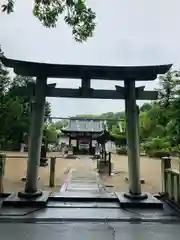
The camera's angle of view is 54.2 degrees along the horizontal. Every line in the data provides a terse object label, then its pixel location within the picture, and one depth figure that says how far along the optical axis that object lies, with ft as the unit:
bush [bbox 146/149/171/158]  45.77
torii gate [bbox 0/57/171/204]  15.59
